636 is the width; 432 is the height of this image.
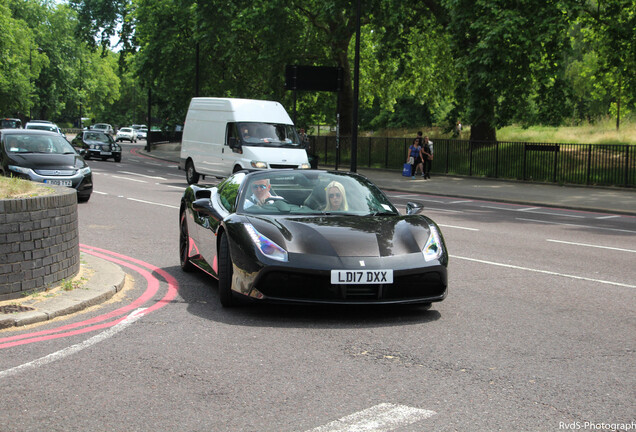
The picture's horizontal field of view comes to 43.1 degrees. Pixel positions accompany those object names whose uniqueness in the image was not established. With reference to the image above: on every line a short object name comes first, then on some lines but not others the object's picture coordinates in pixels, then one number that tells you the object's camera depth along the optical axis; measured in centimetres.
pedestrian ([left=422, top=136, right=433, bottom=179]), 3269
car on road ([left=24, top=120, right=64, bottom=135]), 4569
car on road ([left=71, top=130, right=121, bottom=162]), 4162
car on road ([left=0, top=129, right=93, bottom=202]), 1717
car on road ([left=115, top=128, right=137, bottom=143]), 9012
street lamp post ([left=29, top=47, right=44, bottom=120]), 8556
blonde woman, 799
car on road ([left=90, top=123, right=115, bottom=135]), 9116
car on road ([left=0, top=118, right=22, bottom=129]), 6382
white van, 2341
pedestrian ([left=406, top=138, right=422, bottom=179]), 3247
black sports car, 669
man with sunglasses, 793
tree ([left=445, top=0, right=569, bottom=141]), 2747
